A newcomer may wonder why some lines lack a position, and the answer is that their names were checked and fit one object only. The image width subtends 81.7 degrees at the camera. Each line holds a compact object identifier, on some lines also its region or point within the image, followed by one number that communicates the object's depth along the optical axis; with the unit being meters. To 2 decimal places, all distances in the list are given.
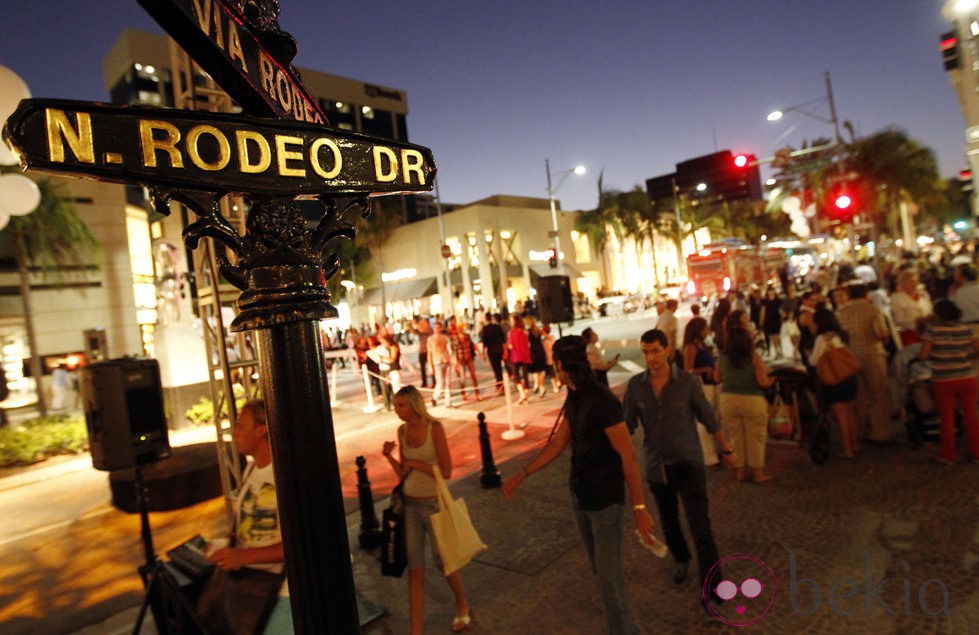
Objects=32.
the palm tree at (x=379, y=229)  44.03
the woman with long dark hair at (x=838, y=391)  6.40
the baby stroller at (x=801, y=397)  6.74
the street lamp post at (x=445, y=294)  40.15
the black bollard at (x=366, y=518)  5.57
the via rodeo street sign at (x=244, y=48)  1.53
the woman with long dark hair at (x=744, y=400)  5.89
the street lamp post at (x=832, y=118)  20.53
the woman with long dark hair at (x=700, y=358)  6.66
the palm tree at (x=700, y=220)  49.75
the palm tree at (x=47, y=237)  17.54
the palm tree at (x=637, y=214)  43.50
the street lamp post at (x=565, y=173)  31.16
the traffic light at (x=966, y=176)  20.30
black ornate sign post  1.53
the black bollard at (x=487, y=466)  6.83
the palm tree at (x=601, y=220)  42.94
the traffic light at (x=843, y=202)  17.33
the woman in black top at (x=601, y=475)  3.34
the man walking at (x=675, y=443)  4.02
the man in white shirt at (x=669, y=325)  9.78
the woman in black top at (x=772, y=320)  13.55
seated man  2.80
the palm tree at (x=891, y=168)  31.75
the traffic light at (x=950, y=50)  12.05
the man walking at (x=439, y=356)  13.06
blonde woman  3.80
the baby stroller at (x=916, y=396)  6.29
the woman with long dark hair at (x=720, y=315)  10.04
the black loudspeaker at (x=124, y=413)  5.72
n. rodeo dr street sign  1.37
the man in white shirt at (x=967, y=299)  8.46
